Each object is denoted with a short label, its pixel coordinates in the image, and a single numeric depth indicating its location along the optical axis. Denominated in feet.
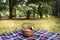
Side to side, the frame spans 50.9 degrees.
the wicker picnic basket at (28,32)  2.55
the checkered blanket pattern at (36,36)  2.57
